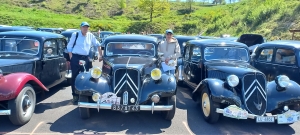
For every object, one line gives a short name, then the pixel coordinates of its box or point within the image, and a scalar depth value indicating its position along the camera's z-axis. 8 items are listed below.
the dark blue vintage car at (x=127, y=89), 4.92
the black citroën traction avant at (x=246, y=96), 4.87
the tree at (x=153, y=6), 51.88
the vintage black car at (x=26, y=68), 4.73
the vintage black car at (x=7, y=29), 14.61
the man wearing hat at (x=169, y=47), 6.97
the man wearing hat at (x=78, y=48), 6.14
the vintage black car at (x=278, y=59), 6.95
